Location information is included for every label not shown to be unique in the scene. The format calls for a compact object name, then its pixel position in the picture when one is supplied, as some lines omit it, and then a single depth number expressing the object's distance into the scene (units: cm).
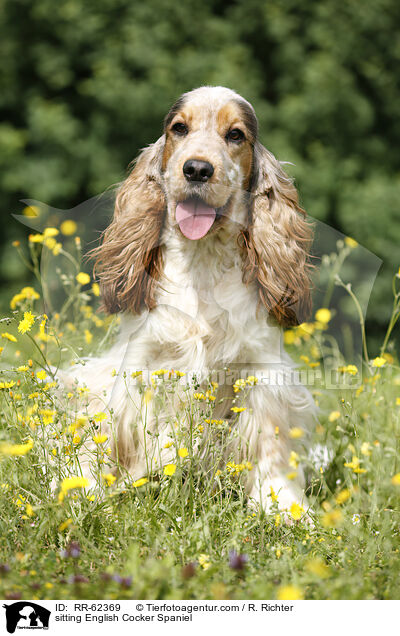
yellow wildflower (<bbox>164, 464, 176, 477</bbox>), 213
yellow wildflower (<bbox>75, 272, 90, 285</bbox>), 297
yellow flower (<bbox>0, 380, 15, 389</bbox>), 221
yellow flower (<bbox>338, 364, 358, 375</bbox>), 249
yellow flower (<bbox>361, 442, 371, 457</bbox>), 205
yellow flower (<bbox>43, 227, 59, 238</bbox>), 288
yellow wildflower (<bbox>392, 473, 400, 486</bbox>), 186
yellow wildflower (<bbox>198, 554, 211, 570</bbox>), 193
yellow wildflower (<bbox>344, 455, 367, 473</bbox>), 210
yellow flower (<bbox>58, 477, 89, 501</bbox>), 180
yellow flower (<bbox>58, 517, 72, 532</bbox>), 193
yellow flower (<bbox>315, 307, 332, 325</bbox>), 294
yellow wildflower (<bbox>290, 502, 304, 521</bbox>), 217
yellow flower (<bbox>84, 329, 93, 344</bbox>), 345
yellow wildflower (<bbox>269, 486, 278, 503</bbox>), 221
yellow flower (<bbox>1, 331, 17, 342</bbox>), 228
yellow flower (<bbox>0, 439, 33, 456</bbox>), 191
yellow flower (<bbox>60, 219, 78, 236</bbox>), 289
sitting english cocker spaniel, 258
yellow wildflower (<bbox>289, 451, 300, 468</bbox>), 205
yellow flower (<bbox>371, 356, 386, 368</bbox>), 254
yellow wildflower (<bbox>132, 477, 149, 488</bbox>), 205
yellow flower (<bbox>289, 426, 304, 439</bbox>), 225
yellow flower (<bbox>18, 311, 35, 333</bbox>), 222
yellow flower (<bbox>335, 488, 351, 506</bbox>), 209
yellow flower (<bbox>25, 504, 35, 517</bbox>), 195
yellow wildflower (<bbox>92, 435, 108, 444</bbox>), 212
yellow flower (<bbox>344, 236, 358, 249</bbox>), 297
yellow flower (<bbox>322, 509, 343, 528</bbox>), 182
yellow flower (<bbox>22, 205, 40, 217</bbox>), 276
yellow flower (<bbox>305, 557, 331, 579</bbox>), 166
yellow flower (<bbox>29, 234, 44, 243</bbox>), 317
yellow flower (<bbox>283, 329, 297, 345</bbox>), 325
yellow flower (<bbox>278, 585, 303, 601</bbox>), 160
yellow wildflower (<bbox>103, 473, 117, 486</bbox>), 210
